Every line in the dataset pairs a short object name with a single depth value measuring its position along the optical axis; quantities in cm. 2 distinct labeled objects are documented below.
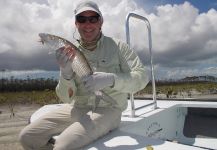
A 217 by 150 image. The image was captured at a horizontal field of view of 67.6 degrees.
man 145
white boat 136
